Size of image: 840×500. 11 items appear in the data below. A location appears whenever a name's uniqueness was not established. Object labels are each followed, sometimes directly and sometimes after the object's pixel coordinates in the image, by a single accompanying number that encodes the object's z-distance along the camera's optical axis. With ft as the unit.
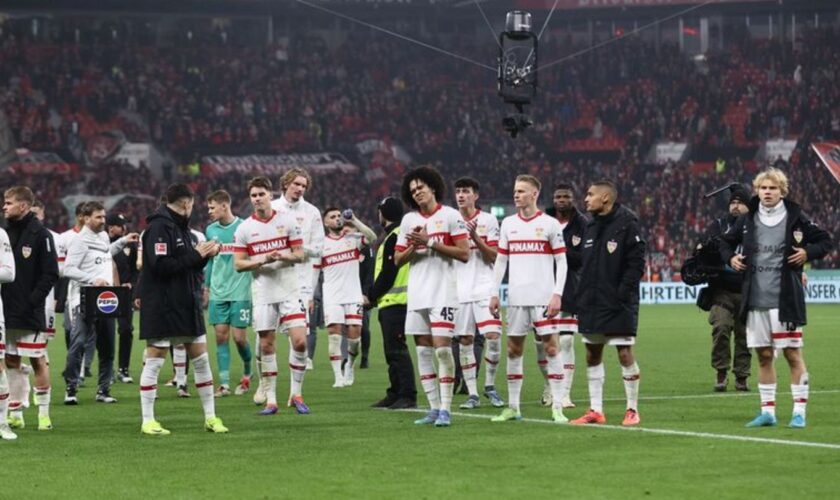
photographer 56.59
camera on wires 116.67
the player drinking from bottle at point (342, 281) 63.52
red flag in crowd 189.86
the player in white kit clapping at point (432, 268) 43.55
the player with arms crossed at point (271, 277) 49.42
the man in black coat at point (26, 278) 43.65
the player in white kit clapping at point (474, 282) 47.37
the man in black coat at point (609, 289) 42.78
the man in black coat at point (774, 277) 41.29
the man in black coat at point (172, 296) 42.70
